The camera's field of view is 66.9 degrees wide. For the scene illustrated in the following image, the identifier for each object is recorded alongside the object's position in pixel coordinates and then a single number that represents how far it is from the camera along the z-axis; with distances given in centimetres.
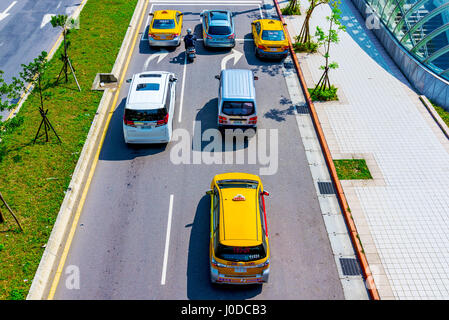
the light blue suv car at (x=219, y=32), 2150
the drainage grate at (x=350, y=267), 1148
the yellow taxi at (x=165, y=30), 2134
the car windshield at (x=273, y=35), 2111
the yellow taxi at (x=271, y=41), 2080
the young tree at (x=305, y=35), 2164
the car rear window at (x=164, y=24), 2186
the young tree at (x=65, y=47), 1738
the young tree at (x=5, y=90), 1195
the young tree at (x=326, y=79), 1733
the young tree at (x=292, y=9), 2623
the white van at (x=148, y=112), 1455
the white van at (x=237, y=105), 1550
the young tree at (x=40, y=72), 1451
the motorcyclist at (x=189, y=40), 2058
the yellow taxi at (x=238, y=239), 1027
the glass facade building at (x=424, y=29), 1862
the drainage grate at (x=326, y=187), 1411
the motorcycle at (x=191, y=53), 2086
